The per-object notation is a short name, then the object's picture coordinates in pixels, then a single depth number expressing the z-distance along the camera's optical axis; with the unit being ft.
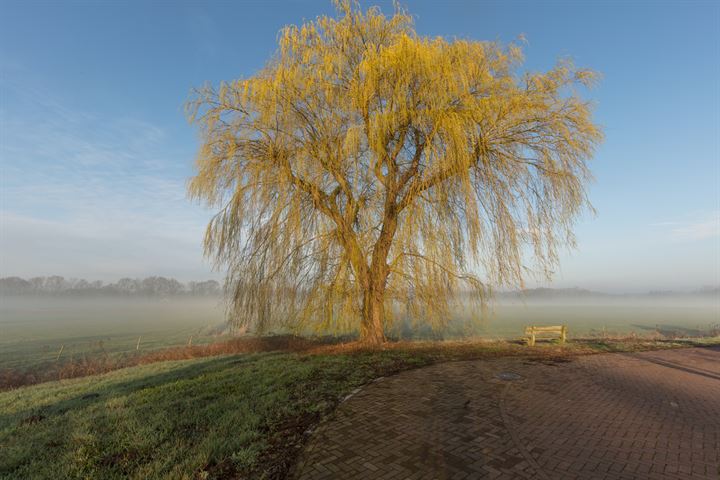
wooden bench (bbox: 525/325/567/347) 42.90
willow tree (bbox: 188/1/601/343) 32.40
